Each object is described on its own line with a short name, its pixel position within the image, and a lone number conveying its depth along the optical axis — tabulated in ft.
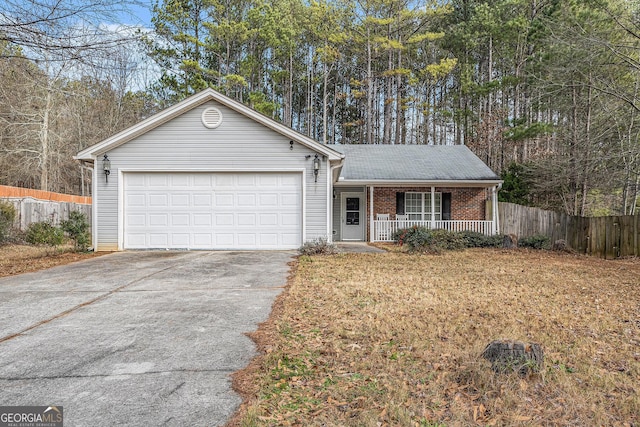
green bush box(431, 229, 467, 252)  37.88
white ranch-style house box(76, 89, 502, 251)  35.06
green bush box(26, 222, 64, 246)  39.88
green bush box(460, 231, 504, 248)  42.22
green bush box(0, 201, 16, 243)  39.85
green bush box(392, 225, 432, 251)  36.83
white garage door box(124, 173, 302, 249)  35.47
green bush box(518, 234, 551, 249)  41.63
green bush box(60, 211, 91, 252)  33.76
